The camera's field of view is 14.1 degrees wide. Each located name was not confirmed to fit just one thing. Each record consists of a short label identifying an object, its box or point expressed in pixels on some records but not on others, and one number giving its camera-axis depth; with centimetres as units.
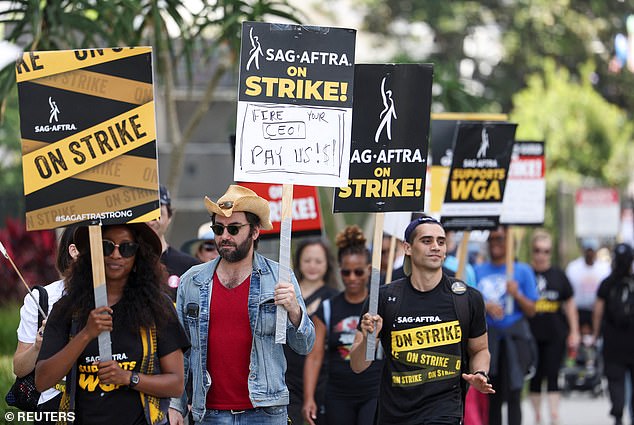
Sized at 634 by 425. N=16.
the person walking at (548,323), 2595
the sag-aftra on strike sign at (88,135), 1229
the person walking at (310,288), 1856
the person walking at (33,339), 1246
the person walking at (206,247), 1828
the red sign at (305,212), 2069
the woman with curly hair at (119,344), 1130
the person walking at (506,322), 2215
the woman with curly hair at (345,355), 1744
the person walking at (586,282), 3676
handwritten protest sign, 1373
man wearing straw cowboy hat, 1268
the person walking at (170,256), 1614
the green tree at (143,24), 2073
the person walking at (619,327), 2607
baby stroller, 3380
